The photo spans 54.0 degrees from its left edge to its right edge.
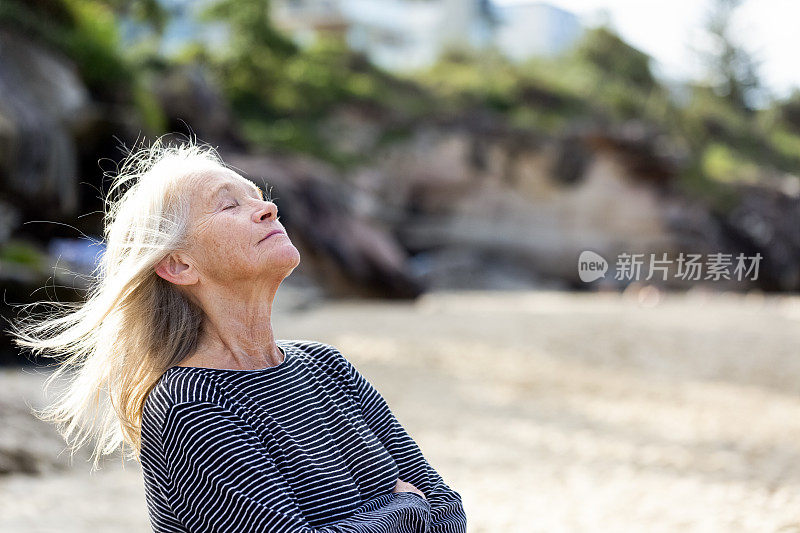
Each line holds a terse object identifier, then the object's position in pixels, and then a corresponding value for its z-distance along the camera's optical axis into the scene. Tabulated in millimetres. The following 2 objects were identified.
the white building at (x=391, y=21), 41094
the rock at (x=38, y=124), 9039
